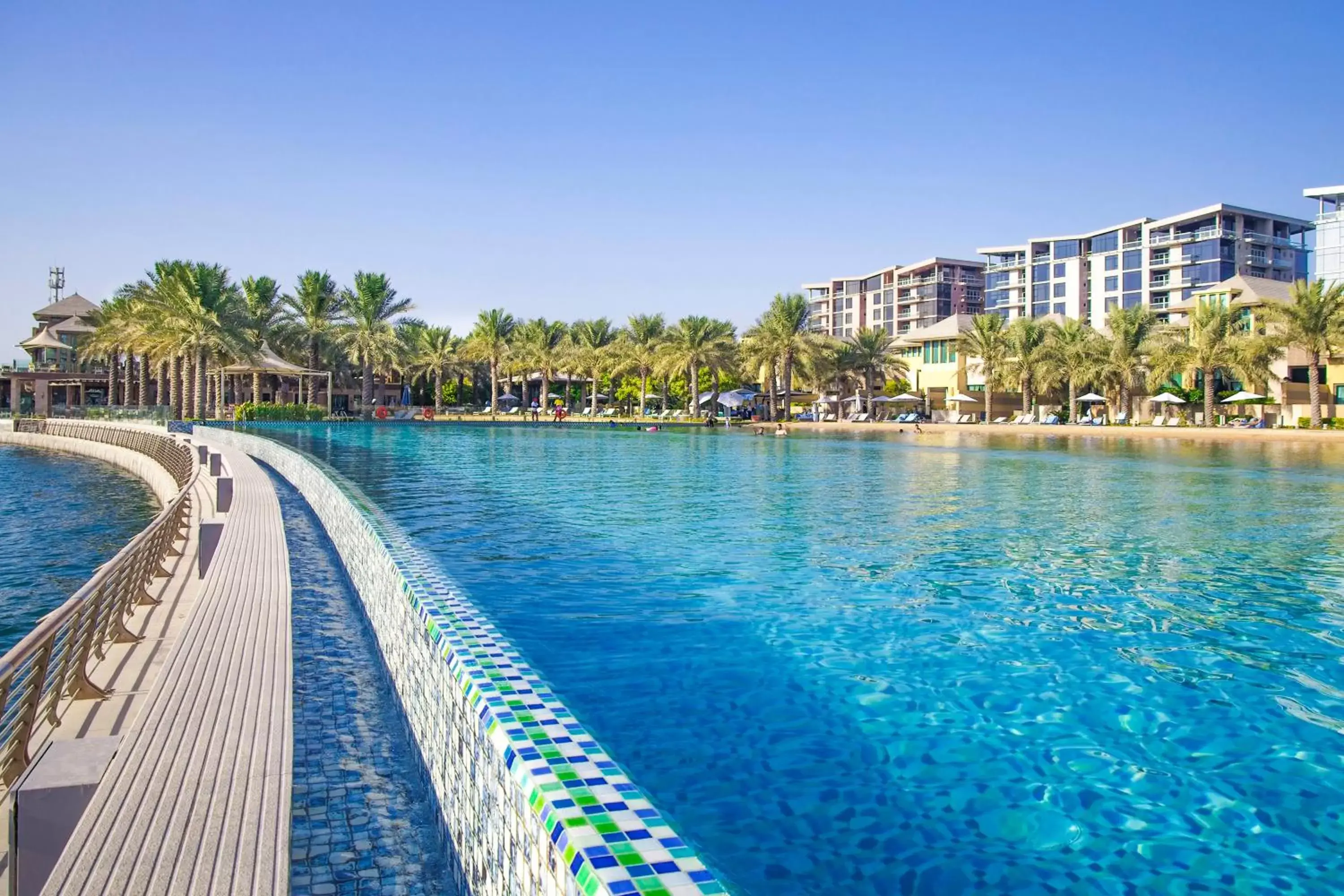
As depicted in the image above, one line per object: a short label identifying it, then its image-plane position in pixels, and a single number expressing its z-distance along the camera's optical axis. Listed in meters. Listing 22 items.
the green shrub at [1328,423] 44.73
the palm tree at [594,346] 64.38
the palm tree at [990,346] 57.22
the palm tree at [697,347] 58.00
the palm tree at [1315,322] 43.16
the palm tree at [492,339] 66.75
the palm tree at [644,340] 61.66
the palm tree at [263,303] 55.22
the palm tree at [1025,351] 55.16
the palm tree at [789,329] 55.56
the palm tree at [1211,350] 46.75
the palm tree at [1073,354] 52.97
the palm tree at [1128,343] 51.84
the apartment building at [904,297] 104.56
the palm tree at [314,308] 57.19
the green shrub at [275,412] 47.78
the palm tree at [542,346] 66.06
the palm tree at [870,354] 61.78
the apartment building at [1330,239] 77.19
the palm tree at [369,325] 57.59
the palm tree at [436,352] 70.81
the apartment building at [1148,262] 82.56
